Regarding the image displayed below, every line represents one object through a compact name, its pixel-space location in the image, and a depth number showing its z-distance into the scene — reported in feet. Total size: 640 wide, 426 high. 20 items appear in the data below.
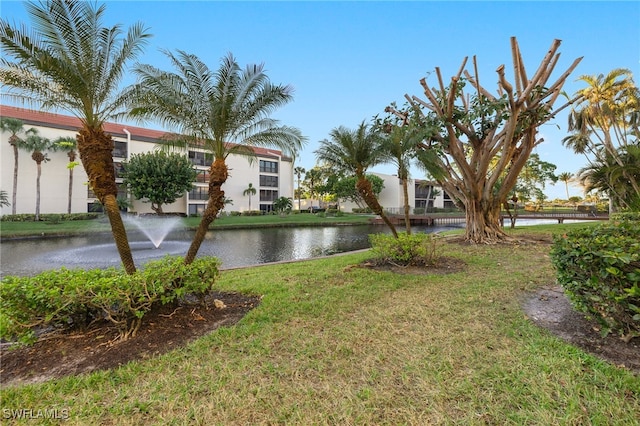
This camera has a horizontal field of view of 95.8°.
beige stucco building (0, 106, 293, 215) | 99.04
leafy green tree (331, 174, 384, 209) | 141.69
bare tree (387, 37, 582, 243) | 32.37
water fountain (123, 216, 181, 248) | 64.13
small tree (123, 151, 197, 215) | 99.04
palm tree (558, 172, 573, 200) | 185.64
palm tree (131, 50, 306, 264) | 18.83
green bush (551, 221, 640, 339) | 8.64
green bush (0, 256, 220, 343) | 9.95
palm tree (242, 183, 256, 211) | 150.10
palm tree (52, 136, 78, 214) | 100.21
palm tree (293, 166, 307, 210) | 206.03
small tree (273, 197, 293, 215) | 149.74
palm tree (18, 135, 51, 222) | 95.40
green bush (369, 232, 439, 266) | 23.77
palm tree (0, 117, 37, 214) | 89.55
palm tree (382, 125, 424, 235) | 33.60
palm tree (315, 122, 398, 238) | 34.78
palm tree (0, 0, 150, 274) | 14.40
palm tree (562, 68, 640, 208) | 55.26
